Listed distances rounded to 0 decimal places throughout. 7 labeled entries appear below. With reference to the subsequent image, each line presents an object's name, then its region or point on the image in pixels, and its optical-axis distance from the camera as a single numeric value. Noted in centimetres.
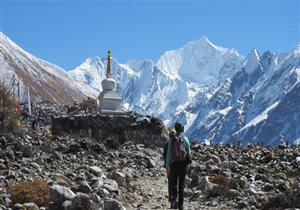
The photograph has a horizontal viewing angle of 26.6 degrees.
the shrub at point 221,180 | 1853
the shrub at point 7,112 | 3931
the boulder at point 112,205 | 1413
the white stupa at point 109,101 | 4838
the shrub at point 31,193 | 1478
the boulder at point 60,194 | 1454
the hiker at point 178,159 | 1545
